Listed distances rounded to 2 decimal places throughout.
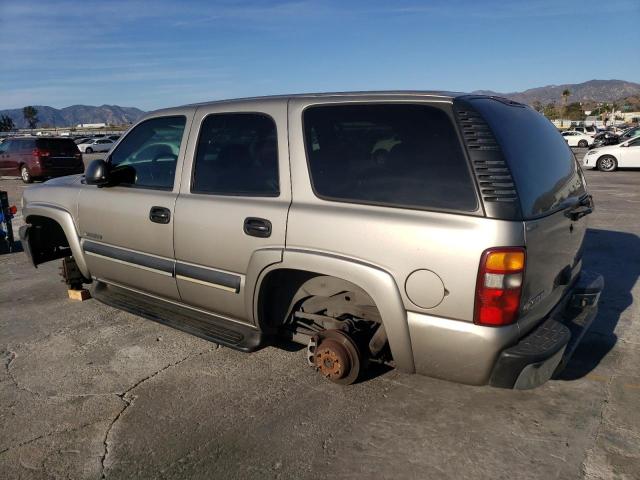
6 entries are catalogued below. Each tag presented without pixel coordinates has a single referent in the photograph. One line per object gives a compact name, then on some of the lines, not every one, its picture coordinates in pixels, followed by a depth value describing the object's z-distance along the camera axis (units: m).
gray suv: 2.67
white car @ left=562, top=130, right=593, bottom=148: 35.94
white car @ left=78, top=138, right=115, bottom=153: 41.06
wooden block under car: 5.26
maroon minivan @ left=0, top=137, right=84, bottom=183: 18.05
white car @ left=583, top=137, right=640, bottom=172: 18.94
